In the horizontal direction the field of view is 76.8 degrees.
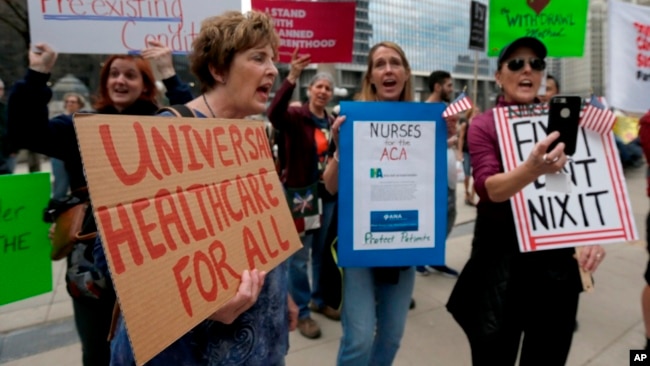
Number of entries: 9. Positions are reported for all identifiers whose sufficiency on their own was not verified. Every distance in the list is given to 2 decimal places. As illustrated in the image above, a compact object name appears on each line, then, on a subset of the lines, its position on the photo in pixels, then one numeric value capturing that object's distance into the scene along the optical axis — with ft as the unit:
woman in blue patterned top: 3.67
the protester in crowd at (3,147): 8.44
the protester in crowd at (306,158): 9.31
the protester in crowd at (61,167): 20.60
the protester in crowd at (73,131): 5.21
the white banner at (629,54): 9.29
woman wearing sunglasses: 5.65
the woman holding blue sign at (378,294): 6.34
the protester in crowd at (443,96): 13.14
